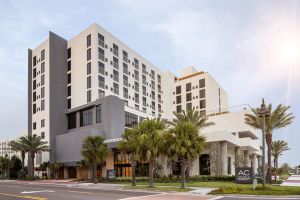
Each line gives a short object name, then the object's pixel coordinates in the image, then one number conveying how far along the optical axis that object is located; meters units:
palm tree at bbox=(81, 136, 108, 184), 32.84
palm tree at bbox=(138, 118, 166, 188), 23.80
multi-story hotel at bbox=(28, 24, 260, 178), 41.09
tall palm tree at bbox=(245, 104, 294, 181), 30.67
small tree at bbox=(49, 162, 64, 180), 43.14
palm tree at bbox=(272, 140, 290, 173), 55.11
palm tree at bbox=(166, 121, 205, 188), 22.17
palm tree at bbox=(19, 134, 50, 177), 45.97
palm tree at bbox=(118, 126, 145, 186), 24.87
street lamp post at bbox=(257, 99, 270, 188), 19.66
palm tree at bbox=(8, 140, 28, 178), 46.72
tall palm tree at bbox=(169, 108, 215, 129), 33.54
